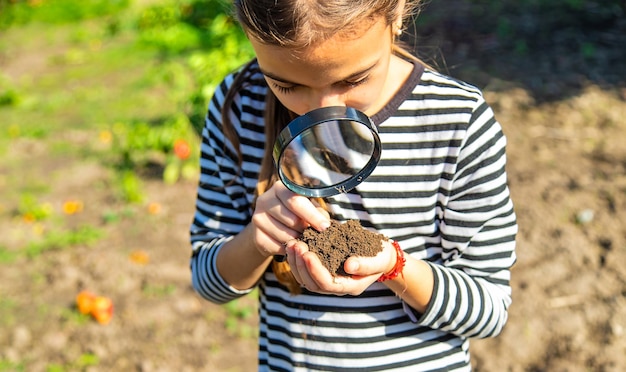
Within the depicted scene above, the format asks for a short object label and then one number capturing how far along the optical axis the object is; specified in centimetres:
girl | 159
